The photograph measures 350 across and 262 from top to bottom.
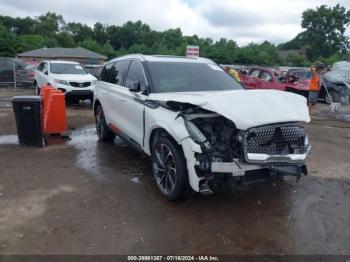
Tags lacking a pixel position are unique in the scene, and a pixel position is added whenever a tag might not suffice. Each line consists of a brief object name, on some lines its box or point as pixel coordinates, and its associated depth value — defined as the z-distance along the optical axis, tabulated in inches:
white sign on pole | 536.4
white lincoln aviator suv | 155.9
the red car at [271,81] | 600.9
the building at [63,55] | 2185.0
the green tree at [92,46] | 2908.5
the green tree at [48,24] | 3860.7
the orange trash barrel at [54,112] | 311.6
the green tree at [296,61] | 1980.8
